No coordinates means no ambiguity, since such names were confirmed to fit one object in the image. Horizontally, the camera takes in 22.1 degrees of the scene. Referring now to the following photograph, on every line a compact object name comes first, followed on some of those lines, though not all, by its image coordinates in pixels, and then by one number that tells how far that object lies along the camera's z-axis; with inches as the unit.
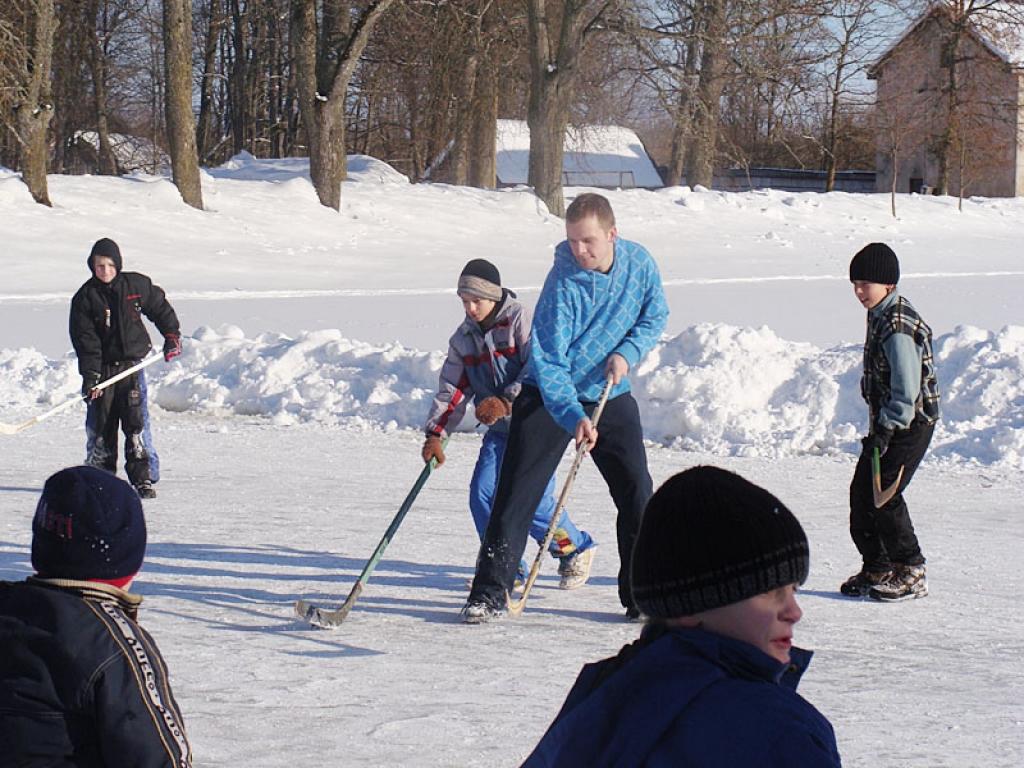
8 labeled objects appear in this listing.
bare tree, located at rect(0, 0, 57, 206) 1609.6
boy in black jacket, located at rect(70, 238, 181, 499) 576.7
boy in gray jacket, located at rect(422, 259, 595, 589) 390.3
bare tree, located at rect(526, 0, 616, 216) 1952.8
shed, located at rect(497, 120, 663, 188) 4032.6
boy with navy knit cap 154.7
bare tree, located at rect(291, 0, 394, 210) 1809.7
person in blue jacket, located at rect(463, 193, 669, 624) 356.9
